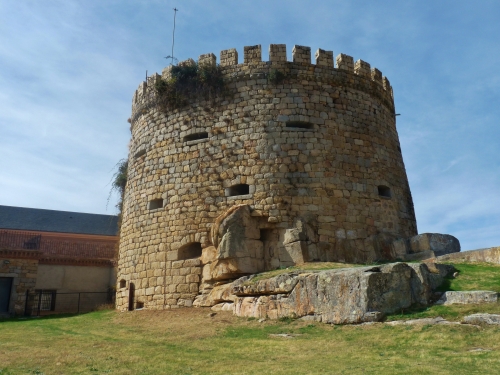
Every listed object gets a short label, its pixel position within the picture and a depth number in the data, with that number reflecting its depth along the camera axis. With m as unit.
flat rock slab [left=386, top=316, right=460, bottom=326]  7.46
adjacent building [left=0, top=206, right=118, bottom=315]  19.14
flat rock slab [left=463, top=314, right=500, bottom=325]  7.03
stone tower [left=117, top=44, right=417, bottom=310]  12.38
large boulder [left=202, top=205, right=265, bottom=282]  11.76
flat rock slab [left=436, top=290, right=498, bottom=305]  7.87
